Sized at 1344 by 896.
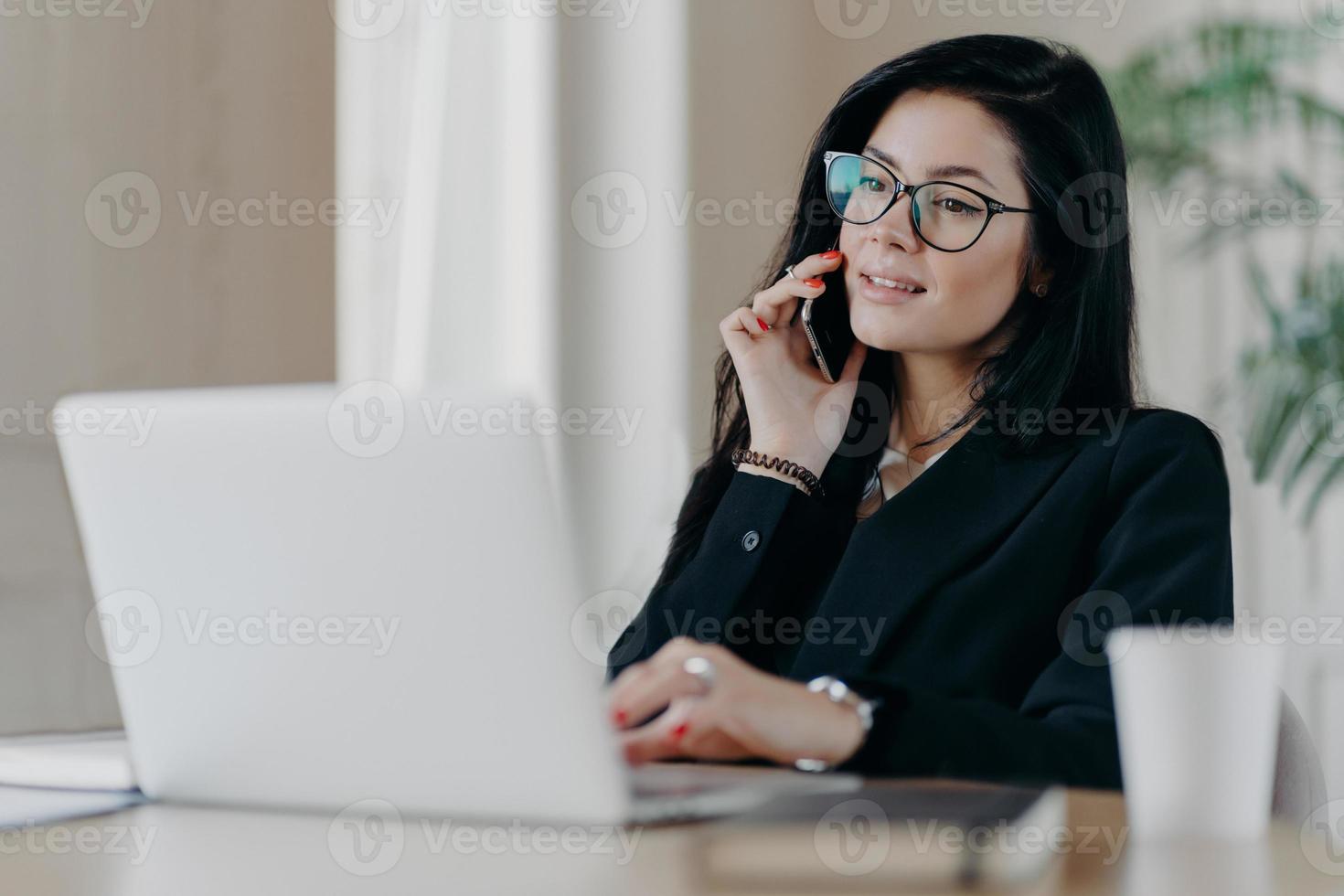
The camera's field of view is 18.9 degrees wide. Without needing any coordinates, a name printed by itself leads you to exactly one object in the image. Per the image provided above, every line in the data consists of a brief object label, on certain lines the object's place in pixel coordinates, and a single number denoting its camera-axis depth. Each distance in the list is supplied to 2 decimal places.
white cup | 2.13
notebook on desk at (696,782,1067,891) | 2.05
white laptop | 2.12
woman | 2.77
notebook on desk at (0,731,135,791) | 2.32
